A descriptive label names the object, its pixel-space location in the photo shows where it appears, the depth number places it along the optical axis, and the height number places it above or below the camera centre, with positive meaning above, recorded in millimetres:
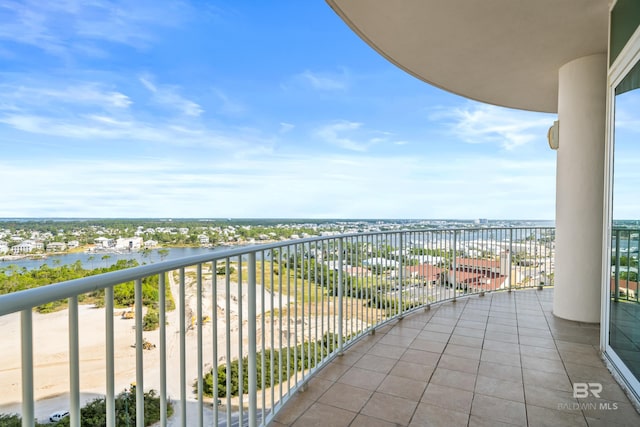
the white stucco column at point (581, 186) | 4199 +282
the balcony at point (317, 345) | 920 -965
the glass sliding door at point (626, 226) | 2645 -147
